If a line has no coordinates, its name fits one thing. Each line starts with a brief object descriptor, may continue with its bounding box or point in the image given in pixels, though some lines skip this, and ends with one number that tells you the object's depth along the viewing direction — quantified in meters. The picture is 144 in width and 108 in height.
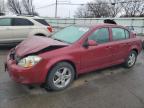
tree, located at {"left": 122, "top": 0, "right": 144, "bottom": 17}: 29.49
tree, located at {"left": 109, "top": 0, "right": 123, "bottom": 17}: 32.34
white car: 4.69
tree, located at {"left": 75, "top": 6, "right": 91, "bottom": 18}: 37.57
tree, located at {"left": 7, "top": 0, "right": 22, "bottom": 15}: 28.43
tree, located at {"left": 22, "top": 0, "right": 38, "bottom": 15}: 27.77
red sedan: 2.30
